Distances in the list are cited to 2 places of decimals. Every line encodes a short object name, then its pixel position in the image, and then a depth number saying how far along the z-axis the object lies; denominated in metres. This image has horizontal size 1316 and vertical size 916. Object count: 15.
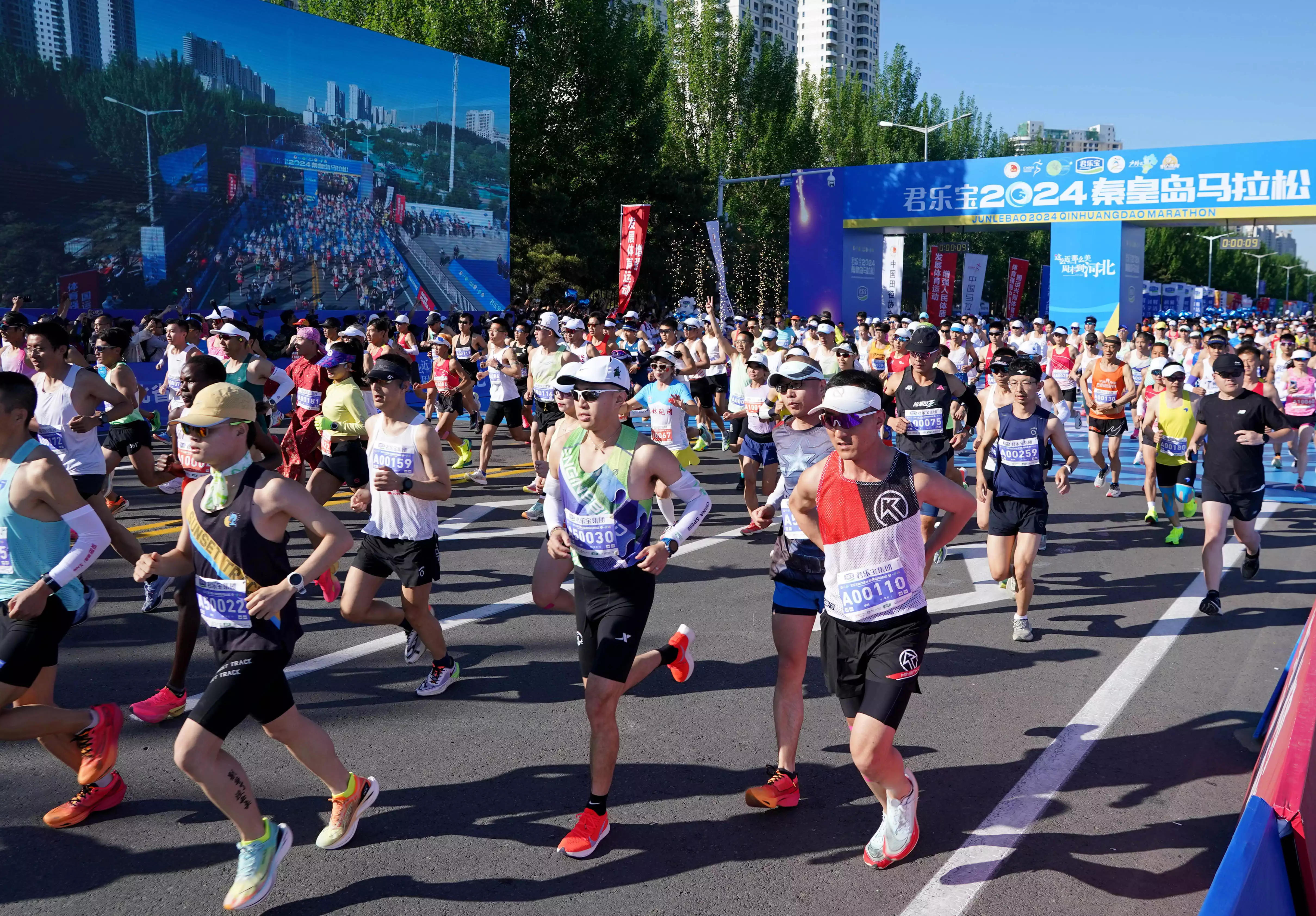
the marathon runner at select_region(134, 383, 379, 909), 3.76
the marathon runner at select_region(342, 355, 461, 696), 5.91
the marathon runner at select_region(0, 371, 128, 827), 4.19
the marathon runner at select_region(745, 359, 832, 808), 4.68
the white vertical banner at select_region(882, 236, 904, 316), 36.69
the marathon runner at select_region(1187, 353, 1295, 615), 7.76
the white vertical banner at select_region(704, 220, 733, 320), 22.89
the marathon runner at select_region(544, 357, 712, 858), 4.31
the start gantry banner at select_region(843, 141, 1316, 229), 28.33
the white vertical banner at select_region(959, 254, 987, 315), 39.69
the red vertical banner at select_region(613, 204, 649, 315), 24.03
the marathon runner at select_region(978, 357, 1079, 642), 7.32
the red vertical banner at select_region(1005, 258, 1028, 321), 42.72
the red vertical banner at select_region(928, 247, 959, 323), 36.06
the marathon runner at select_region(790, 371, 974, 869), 3.99
